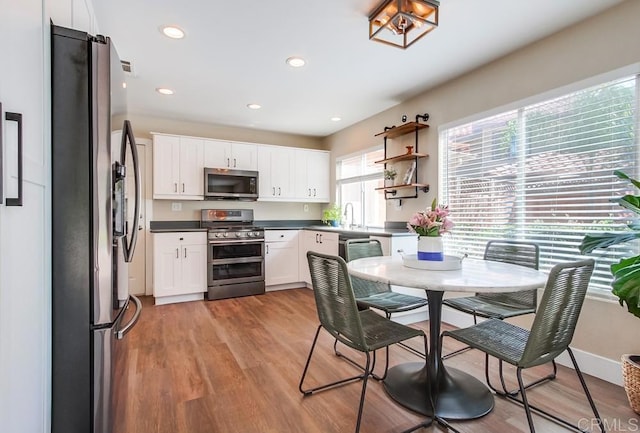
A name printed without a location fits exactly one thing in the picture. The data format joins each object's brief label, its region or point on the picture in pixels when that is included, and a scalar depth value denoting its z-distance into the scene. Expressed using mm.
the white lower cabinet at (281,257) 4672
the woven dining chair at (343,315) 1573
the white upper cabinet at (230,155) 4555
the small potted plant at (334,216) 5017
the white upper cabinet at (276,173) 4934
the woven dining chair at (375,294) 2253
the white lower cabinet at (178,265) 4016
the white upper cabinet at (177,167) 4234
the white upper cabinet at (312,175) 5230
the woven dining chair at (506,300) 2111
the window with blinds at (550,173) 2164
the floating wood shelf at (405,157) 3576
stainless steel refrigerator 1180
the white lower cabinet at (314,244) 4160
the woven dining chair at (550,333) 1355
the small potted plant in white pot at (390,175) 3990
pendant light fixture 2020
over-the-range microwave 4504
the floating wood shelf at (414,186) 3551
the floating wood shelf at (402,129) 3570
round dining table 1575
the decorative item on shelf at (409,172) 3726
